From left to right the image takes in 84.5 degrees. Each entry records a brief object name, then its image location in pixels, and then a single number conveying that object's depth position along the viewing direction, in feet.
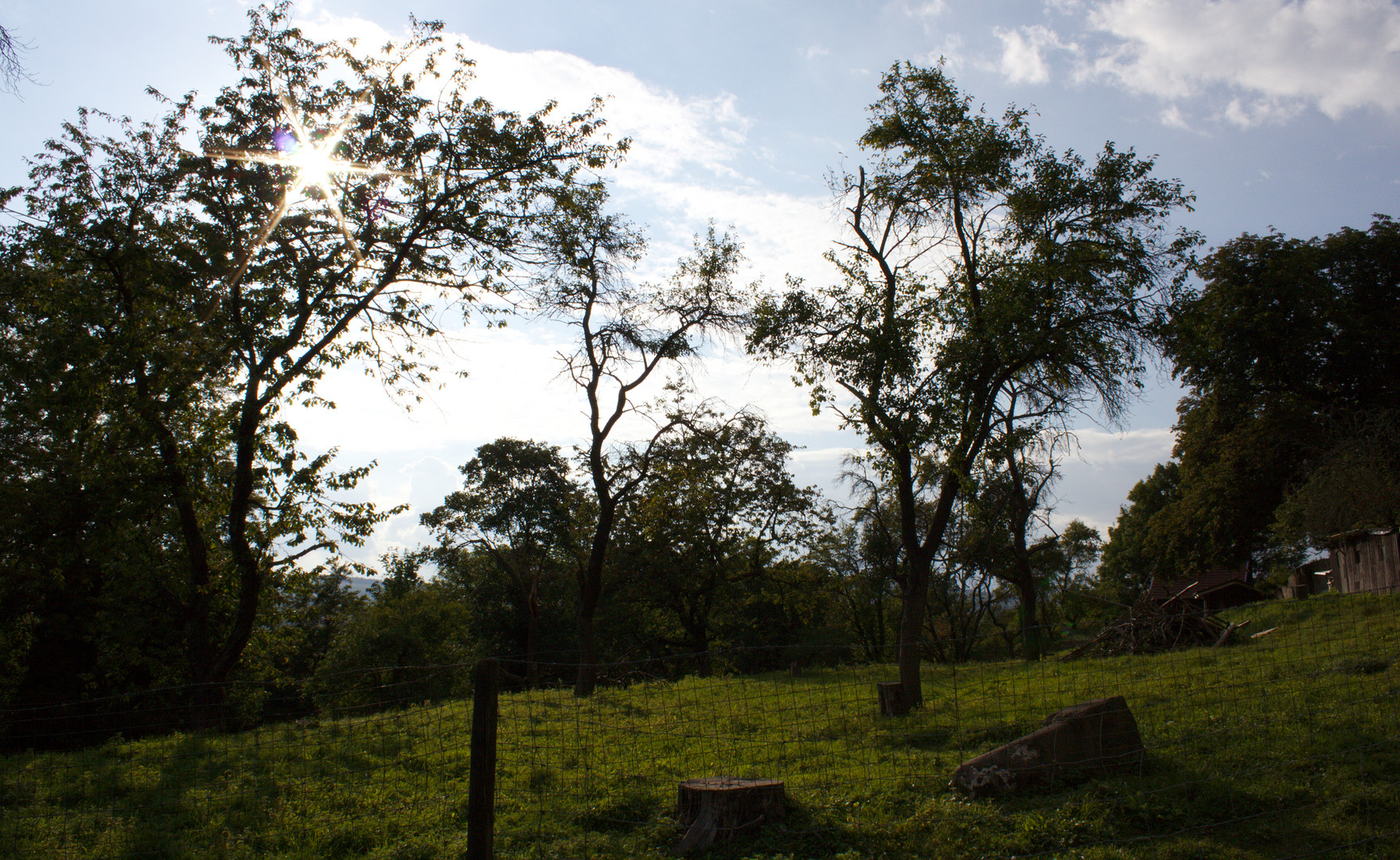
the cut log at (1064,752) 21.63
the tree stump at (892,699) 37.93
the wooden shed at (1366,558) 64.49
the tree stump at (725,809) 18.89
